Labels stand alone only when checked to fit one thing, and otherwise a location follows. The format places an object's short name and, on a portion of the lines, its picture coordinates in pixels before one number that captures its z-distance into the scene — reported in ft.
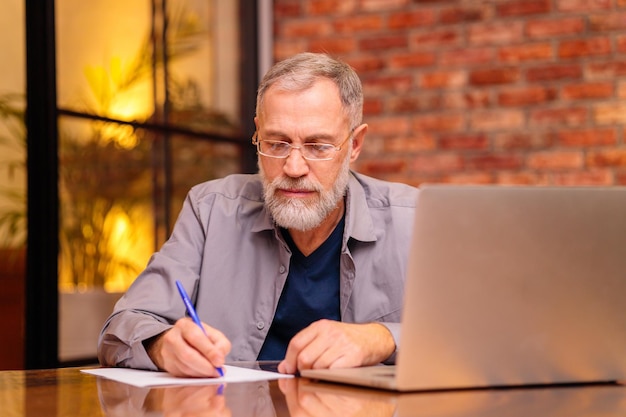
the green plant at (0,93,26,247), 10.37
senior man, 6.45
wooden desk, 3.89
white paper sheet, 4.78
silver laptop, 4.02
